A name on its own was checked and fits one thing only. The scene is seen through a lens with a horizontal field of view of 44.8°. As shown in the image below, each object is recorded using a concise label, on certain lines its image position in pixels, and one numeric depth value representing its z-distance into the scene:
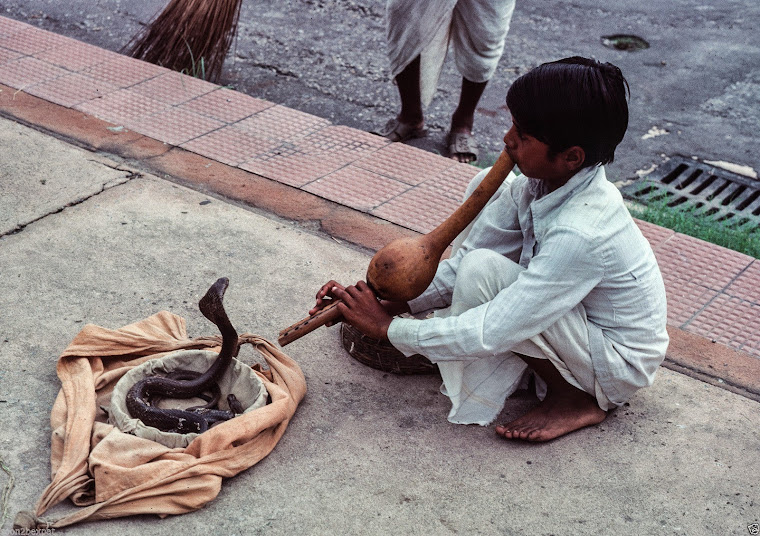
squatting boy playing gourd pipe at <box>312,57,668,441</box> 2.10
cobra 2.26
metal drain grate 3.97
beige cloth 2.07
